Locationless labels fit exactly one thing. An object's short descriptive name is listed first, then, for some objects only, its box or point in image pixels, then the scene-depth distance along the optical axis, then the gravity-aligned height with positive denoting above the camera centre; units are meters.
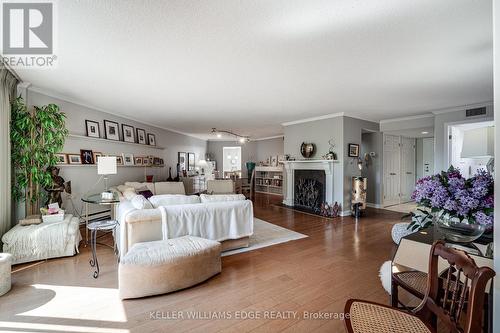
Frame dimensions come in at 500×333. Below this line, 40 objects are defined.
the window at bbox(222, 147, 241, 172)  10.64 +0.38
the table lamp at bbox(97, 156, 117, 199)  3.45 +0.05
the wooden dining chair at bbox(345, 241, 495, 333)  1.00 -0.74
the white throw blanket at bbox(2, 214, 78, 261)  2.69 -0.87
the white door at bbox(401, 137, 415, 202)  7.09 -0.04
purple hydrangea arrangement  1.41 -0.20
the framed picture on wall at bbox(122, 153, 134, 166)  5.59 +0.22
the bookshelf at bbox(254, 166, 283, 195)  9.14 -0.55
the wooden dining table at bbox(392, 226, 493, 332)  1.36 -0.56
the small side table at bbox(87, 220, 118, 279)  2.51 -0.68
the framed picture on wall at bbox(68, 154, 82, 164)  4.28 +0.18
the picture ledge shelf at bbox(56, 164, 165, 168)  4.18 +0.05
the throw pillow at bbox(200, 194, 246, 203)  3.21 -0.45
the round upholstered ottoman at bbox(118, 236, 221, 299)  2.04 -0.94
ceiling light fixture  7.27 +1.23
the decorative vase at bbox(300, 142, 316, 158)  5.99 +0.46
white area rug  3.39 -1.20
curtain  2.84 +0.22
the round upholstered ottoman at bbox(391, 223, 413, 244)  3.44 -1.01
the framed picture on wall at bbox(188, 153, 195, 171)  8.94 +0.21
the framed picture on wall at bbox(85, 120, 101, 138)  4.66 +0.84
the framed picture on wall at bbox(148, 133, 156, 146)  6.61 +0.84
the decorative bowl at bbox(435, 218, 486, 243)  1.50 -0.45
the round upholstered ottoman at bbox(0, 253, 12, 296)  2.11 -0.99
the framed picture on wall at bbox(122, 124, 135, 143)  5.62 +0.89
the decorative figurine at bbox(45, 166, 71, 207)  3.64 -0.32
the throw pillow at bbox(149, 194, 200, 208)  2.95 -0.44
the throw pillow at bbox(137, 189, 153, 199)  4.82 -0.54
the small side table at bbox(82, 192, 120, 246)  3.18 -0.46
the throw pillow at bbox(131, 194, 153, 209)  2.72 -0.44
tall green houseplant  3.17 +0.31
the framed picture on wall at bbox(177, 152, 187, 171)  8.24 +0.27
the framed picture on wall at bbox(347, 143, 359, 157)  5.54 +0.41
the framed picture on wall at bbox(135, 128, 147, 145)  6.15 +0.90
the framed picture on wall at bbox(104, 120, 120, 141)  5.12 +0.88
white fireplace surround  5.62 -0.14
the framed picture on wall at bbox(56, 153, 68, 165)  4.06 +0.17
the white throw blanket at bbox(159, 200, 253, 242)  2.72 -0.70
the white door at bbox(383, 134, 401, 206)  6.61 -0.10
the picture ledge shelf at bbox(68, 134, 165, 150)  4.34 +0.62
